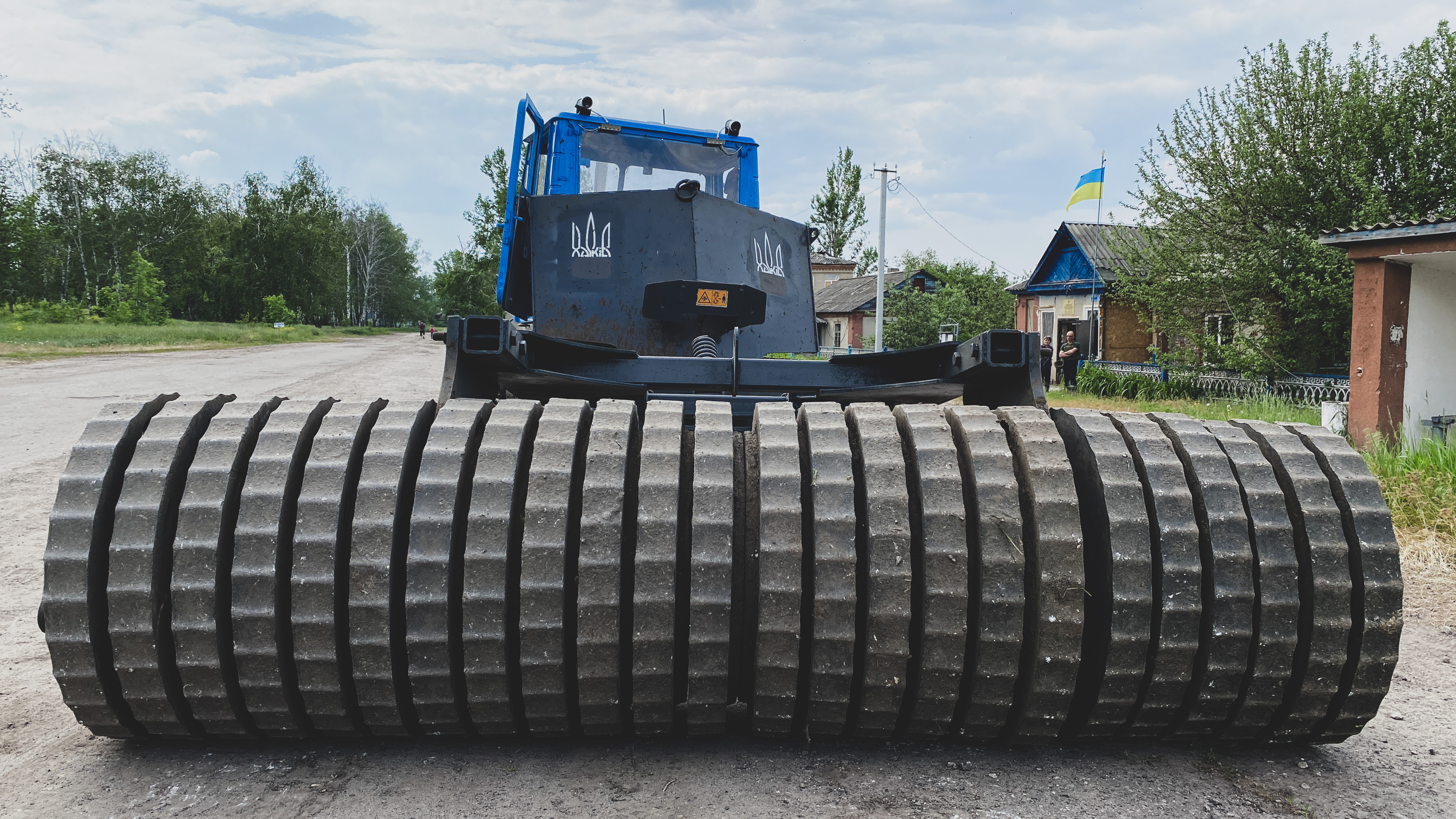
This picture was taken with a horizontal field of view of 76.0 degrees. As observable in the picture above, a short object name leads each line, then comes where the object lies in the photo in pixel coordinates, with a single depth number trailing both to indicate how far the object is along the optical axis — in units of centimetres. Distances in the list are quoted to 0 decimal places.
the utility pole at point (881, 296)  3095
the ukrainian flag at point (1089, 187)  3069
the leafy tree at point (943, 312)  4159
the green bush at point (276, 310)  6506
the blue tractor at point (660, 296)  328
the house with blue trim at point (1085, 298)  3269
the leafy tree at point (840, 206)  6009
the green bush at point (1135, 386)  2094
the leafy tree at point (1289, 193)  1600
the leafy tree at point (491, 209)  3931
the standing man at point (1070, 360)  2441
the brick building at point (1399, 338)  1128
